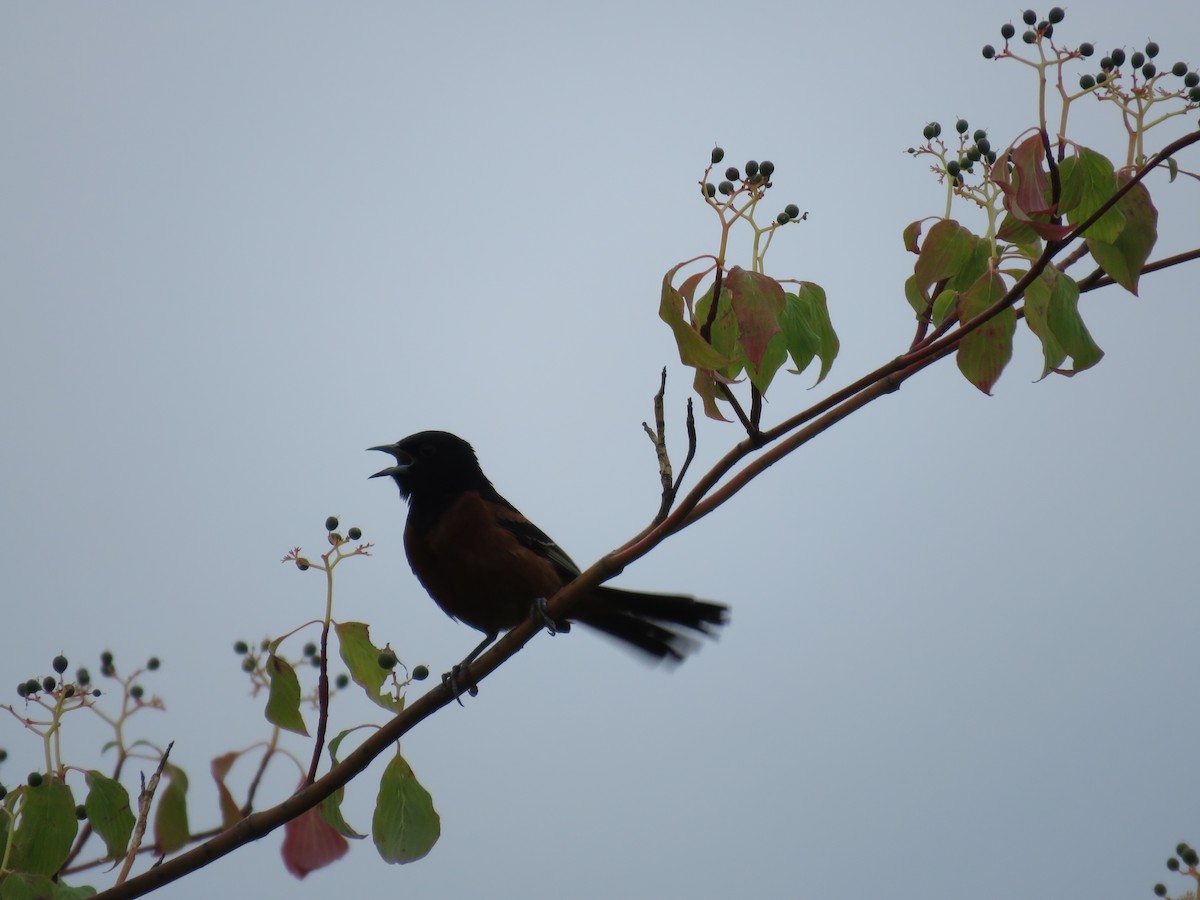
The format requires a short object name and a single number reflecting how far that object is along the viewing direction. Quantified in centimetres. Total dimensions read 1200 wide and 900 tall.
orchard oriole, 723
